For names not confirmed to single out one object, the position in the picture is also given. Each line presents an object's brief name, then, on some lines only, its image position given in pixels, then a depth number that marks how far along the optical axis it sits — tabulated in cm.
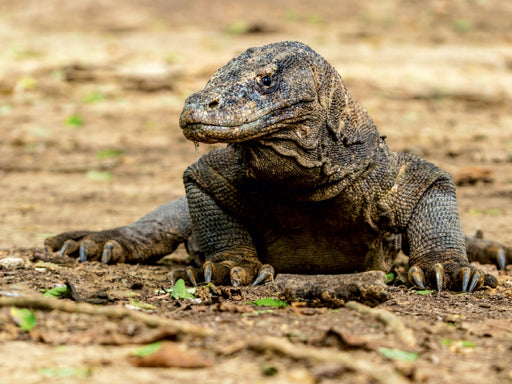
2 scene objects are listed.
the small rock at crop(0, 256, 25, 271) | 960
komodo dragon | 812
